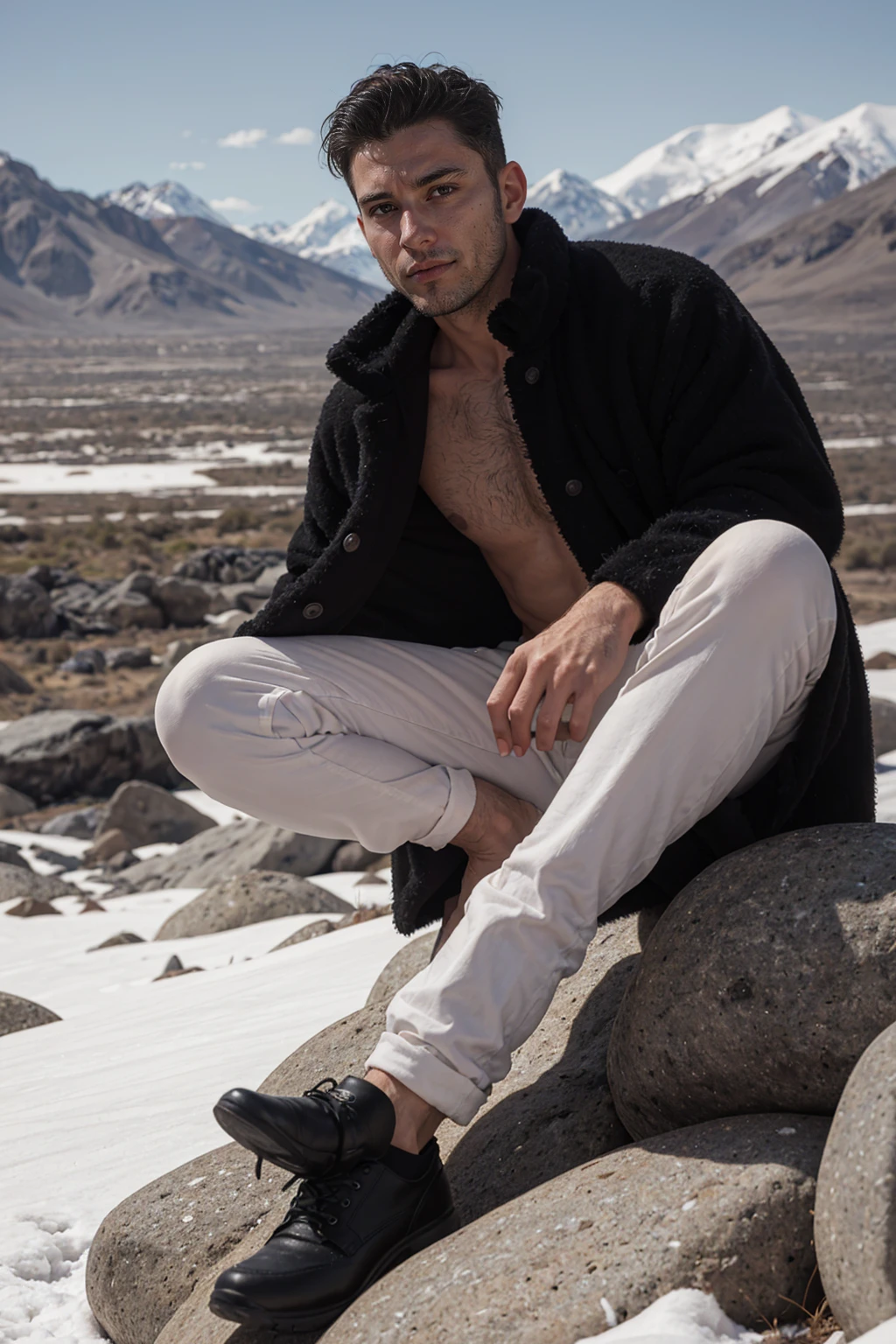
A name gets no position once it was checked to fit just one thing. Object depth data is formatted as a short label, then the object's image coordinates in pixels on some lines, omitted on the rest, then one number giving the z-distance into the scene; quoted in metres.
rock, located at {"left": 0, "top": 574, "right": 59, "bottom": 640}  16.19
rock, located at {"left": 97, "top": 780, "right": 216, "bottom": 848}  8.43
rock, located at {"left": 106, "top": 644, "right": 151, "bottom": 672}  14.36
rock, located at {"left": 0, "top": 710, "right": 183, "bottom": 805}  10.11
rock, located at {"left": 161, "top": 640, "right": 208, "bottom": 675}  12.66
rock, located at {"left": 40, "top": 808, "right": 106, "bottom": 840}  8.91
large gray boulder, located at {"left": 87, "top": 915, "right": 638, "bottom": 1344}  2.21
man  1.87
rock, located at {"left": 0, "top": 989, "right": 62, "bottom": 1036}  3.95
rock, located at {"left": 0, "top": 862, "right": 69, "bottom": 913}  6.58
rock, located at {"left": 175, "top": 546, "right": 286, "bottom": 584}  19.33
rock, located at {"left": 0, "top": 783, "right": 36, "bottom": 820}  9.55
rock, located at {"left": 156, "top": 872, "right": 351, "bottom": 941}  5.46
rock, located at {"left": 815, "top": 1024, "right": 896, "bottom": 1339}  1.50
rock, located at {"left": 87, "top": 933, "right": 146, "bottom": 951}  5.41
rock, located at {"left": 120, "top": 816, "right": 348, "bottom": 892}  6.69
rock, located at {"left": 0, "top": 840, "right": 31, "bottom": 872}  7.59
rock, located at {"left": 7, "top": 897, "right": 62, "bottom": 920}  6.11
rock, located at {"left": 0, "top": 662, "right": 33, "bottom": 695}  13.25
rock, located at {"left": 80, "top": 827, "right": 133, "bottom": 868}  8.07
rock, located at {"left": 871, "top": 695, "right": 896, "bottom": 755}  7.09
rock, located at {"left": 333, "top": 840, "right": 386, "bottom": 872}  6.92
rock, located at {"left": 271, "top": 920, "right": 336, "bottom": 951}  4.71
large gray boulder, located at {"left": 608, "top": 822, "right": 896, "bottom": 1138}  1.88
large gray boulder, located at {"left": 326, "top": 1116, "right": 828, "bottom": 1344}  1.66
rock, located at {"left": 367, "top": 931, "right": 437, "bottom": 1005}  3.08
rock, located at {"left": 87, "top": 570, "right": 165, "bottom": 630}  16.55
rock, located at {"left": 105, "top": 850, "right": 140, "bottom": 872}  7.81
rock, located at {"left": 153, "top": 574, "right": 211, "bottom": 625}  16.62
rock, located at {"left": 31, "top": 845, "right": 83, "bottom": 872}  7.93
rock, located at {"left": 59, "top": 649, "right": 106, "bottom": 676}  14.22
